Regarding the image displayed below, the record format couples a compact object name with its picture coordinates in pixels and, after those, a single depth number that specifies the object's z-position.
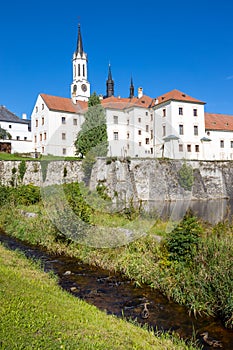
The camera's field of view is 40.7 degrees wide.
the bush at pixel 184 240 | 8.97
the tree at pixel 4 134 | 51.47
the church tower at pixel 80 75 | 82.56
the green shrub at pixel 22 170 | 34.81
